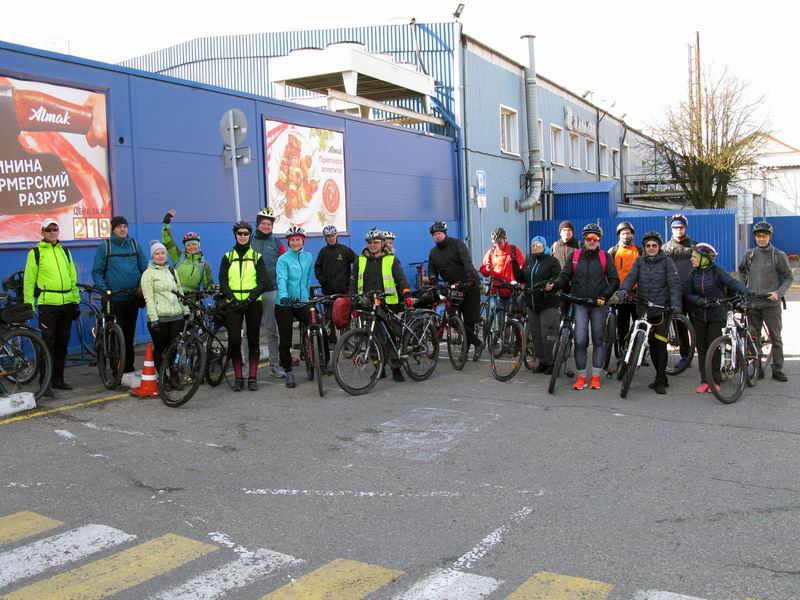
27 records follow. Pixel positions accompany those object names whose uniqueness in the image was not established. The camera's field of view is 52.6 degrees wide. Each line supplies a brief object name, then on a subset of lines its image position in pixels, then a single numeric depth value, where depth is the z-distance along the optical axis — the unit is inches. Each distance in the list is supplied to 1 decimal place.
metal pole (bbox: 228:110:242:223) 442.9
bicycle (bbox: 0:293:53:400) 324.5
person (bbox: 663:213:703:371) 381.4
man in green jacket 347.6
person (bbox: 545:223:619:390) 354.6
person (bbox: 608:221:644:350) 409.4
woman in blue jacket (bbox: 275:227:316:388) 369.7
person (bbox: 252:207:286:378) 393.1
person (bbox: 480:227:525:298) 432.3
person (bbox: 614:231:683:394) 347.3
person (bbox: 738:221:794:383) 369.1
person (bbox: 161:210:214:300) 389.7
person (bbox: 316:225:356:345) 439.8
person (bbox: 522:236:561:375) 390.3
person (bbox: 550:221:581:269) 417.7
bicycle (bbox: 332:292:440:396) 346.3
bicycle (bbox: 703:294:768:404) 324.8
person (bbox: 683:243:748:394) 354.3
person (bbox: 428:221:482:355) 424.8
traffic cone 346.3
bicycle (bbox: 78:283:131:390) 364.5
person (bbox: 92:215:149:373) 372.8
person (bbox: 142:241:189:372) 346.0
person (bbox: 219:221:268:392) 355.9
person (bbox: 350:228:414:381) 379.0
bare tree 1407.5
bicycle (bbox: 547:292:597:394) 343.9
